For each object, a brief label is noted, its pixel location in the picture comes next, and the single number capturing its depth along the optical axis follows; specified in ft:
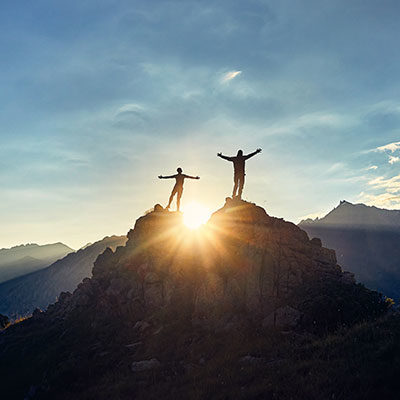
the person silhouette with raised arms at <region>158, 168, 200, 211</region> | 85.30
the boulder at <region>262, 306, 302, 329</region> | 47.98
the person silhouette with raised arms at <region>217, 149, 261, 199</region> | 74.90
